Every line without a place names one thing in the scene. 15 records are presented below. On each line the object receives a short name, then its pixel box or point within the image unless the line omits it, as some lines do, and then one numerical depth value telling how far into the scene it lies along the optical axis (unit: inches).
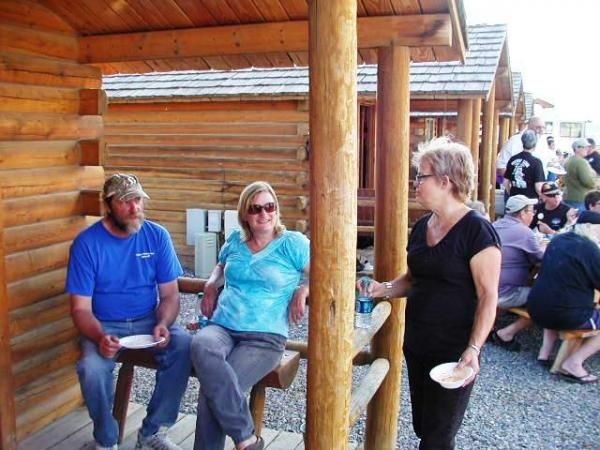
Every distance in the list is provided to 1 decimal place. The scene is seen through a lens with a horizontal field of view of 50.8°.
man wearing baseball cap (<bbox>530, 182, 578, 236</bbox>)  321.7
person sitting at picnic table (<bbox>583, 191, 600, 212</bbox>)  286.7
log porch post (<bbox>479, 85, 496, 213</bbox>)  440.5
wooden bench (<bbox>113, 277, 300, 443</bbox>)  137.3
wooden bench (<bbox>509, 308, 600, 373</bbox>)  230.7
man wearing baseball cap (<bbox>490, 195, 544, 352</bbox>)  259.9
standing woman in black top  112.0
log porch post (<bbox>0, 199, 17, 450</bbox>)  125.0
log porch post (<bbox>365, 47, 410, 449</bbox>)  150.4
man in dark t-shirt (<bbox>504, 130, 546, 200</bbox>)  360.5
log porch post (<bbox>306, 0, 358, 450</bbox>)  88.7
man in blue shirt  133.6
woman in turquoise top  122.7
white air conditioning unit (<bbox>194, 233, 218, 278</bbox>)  407.2
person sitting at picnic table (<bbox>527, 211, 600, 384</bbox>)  225.6
